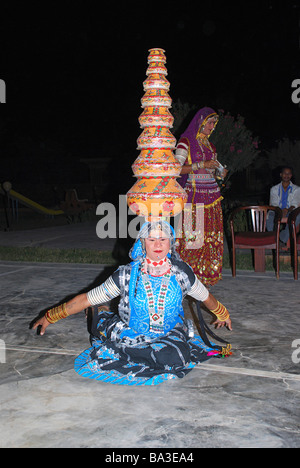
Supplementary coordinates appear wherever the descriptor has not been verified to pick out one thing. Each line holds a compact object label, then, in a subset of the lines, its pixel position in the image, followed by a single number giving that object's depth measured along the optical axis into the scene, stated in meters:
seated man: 8.45
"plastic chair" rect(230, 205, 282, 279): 7.37
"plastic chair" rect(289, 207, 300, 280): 7.17
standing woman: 6.13
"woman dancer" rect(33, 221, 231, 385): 3.84
